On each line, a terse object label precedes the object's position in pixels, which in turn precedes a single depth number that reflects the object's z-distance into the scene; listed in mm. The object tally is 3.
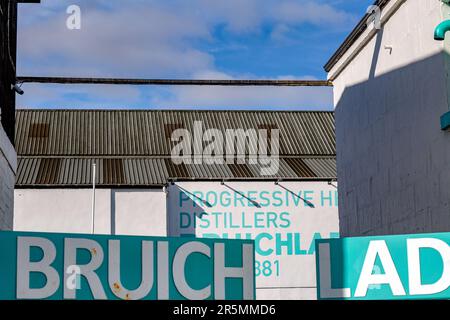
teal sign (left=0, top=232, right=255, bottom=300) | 9023
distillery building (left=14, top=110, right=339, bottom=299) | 31781
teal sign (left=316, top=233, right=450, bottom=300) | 9391
